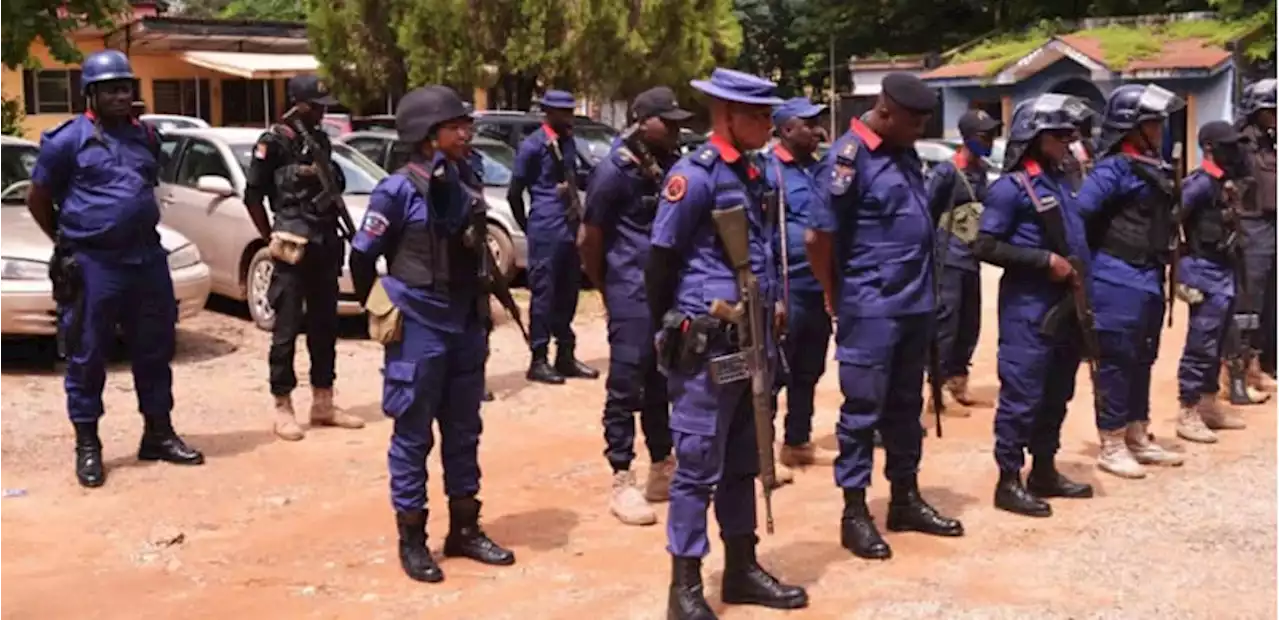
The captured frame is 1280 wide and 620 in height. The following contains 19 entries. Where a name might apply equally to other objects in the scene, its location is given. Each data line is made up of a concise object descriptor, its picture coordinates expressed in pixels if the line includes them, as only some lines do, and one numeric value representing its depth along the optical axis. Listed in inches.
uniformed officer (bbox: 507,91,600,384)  372.5
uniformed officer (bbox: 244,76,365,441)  307.6
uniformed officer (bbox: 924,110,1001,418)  341.7
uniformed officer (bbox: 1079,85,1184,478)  277.0
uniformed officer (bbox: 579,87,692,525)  253.4
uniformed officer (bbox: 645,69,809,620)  195.0
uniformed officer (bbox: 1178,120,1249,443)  318.0
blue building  963.3
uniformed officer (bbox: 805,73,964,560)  225.3
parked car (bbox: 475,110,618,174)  641.6
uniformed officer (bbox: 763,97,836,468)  286.4
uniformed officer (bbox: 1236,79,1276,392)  344.8
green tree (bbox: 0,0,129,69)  478.6
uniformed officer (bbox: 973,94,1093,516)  250.8
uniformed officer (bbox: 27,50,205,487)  271.7
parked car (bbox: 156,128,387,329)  448.1
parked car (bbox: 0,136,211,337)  372.8
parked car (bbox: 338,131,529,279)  495.8
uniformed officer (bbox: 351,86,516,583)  216.5
